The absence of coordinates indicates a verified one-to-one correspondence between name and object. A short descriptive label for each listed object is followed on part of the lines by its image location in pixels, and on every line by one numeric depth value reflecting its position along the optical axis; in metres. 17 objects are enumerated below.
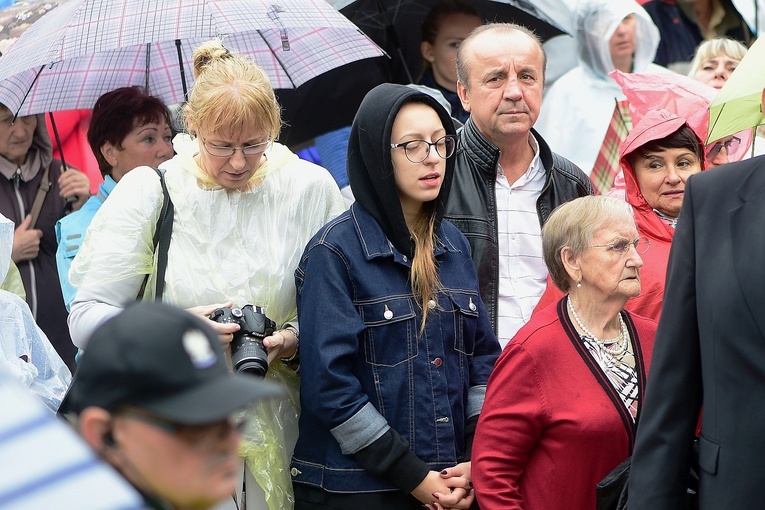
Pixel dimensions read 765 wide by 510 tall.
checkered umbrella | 8.64
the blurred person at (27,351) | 7.95
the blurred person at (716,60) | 12.11
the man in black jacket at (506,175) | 8.28
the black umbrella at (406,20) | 11.45
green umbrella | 8.24
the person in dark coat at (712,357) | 5.34
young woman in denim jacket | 6.99
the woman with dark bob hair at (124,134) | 9.70
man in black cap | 3.21
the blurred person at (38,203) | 10.20
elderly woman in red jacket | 6.79
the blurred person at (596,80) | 12.30
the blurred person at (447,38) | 11.40
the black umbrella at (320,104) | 10.54
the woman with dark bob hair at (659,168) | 8.39
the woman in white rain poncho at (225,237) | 7.25
